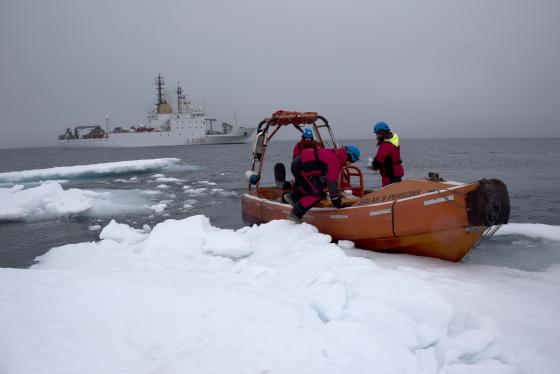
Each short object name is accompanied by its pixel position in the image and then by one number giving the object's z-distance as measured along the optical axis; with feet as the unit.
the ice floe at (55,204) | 32.86
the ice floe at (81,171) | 61.57
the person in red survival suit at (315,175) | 17.12
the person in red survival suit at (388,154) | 19.25
